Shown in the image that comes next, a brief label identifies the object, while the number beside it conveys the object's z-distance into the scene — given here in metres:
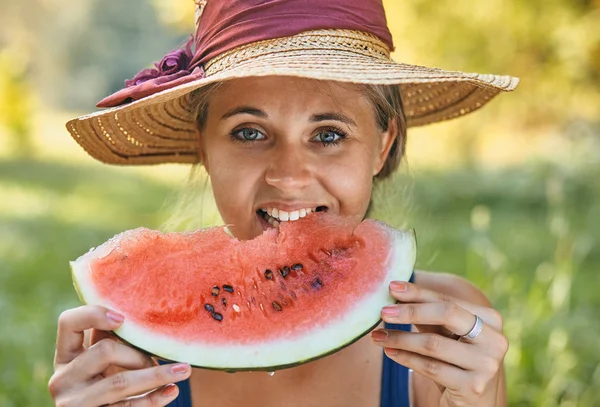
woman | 0.76
